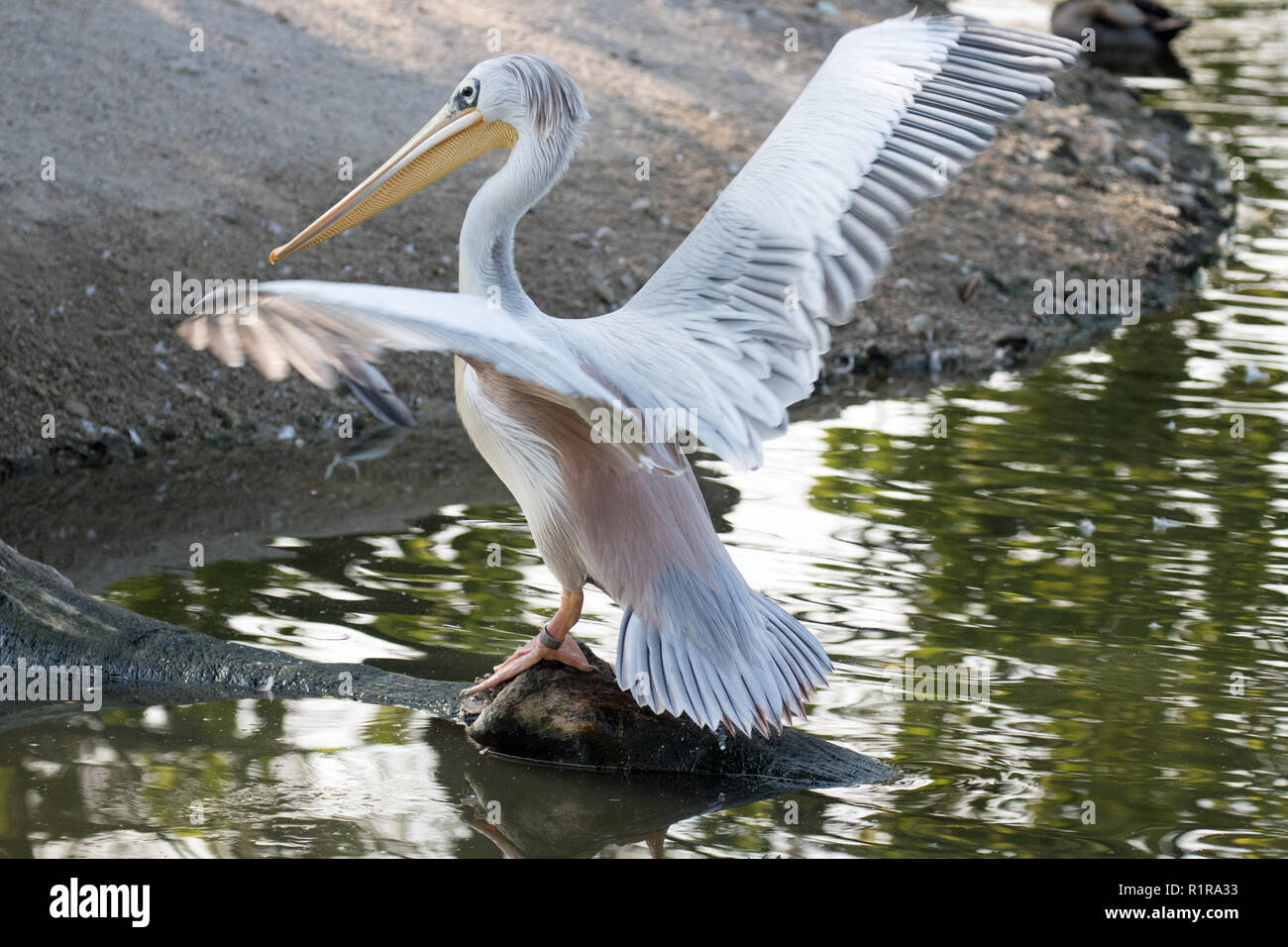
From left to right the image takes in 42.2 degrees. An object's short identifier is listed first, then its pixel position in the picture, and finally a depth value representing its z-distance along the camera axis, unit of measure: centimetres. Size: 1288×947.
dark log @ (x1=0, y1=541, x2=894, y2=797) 436
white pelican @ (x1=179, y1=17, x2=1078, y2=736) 399
